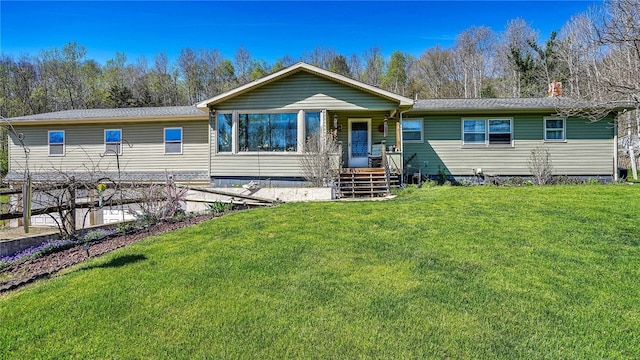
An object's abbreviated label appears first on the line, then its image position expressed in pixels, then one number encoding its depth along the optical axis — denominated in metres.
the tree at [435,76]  37.78
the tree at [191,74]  39.91
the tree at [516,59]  28.24
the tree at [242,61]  40.88
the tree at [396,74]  39.89
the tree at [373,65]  41.72
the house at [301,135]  13.23
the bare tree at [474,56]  35.75
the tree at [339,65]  38.84
